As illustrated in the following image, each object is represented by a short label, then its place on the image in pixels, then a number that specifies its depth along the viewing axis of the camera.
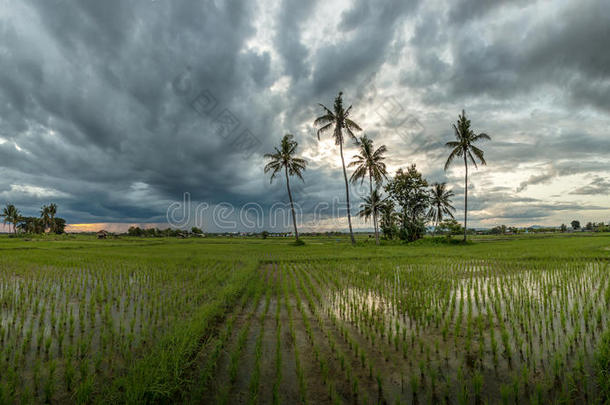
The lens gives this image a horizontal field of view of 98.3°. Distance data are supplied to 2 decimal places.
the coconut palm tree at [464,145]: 28.39
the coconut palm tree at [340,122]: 28.88
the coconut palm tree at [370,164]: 29.81
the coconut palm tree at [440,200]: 38.38
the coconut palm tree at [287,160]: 32.72
